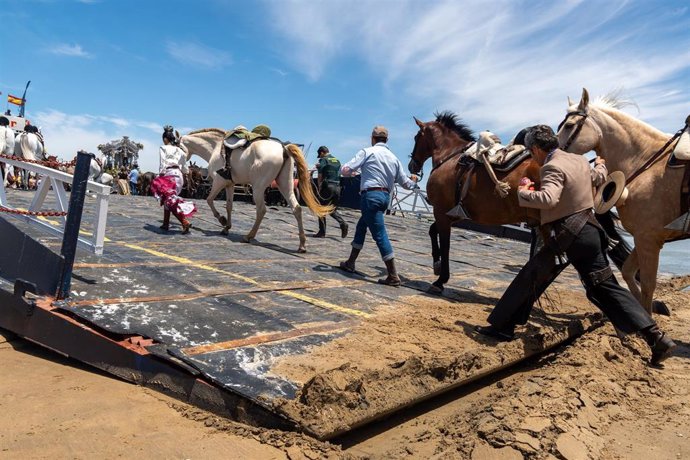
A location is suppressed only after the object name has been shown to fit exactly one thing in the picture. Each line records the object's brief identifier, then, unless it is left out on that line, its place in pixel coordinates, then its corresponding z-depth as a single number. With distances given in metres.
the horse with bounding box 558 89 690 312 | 4.55
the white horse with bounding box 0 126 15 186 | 12.01
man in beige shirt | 3.70
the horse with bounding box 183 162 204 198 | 19.31
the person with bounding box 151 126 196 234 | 7.43
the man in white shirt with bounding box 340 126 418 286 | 5.93
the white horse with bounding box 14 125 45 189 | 12.45
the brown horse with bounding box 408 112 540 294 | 5.33
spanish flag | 24.48
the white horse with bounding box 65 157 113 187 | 13.39
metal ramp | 2.67
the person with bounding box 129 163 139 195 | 21.85
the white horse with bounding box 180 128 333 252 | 7.79
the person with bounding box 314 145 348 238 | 11.28
